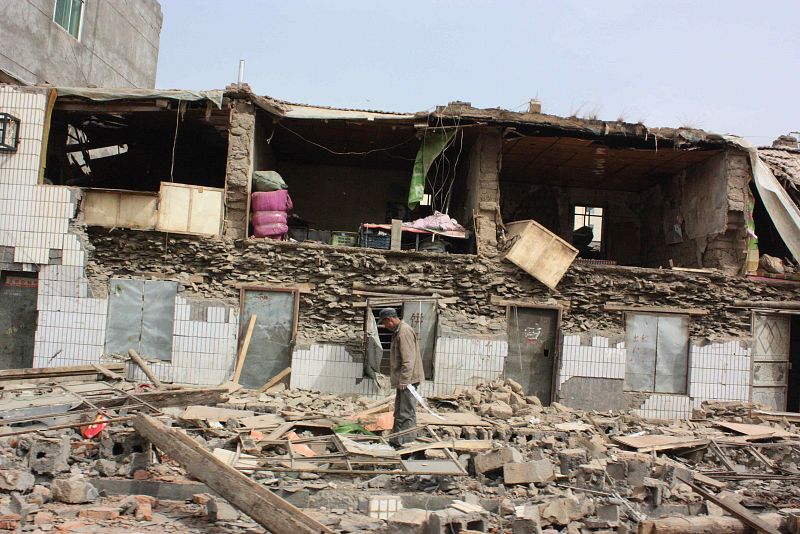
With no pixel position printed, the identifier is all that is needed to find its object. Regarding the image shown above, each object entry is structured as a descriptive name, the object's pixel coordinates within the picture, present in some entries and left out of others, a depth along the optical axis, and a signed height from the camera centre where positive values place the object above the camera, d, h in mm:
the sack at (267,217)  11609 +1489
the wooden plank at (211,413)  8320 -1717
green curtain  11945 +2963
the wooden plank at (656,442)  8672 -1783
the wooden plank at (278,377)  11391 -1539
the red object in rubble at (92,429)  7262 -1754
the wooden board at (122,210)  11383 +1416
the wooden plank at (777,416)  11398 -1649
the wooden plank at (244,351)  11266 -1072
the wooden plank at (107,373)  10664 -1556
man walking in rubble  7828 -840
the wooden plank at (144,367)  10977 -1473
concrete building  14891 +6928
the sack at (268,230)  11602 +1249
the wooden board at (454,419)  8914 -1706
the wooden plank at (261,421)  8289 -1765
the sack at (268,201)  11602 +1805
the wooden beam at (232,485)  4426 -1551
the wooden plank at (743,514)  4908 -1599
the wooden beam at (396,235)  11664 +1309
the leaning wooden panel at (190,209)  11383 +1524
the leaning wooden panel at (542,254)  11648 +1128
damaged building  11328 +474
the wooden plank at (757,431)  9691 -1698
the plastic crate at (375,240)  11812 +1210
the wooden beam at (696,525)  4809 -1640
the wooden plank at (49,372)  9766 -1514
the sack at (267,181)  11695 +2192
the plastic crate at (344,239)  11977 +1209
